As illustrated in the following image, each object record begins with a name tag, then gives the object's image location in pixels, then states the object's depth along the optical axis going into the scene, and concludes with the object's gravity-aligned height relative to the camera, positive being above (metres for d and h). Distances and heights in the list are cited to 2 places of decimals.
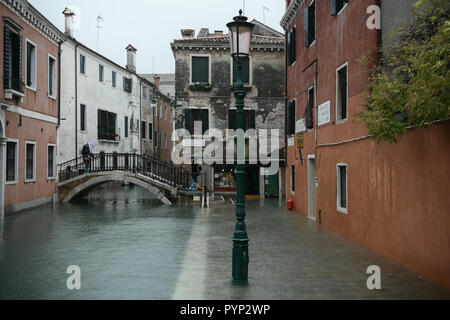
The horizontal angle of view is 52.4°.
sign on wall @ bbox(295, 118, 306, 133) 17.10 +1.75
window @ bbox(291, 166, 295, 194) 19.72 -0.34
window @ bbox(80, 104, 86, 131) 27.05 +3.23
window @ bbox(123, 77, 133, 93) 33.66 +6.48
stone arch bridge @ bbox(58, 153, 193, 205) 22.14 -0.34
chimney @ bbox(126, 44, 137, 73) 36.31 +9.11
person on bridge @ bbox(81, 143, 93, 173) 23.43 +0.79
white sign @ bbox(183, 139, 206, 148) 25.36 +1.55
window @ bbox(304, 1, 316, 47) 16.00 +5.15
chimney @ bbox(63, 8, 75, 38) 27.28 +9.24
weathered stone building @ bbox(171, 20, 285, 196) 25.77 +4.63
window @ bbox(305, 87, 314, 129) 15.99 +2.11
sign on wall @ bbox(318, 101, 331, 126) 14.01 +1.80
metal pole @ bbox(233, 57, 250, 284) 7.42 -0.84
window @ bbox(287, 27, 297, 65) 18.89 +5.23
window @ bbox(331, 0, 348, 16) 12.86 +4.68
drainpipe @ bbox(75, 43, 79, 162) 26.00 +4.05
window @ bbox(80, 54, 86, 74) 26.87 +6.35
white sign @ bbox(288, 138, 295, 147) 18.95 +1.21
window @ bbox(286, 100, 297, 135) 18.91 +2.27
